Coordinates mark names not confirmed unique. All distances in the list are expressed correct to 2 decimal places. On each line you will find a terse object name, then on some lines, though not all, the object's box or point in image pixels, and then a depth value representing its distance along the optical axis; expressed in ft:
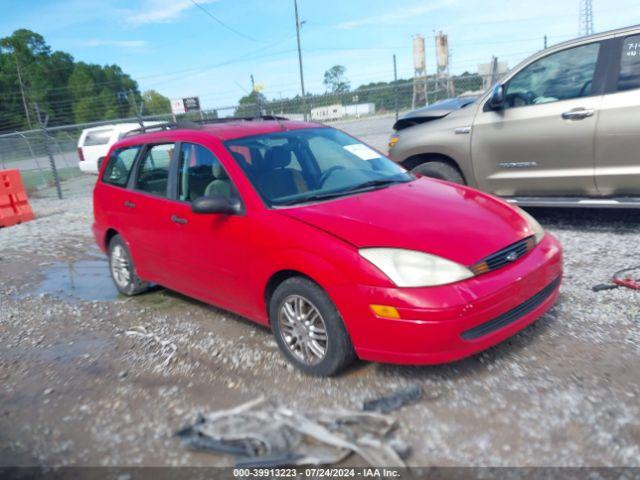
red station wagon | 10.19
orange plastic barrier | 35.81
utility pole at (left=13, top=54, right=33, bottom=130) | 200.62
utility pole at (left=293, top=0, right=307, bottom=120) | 85.42
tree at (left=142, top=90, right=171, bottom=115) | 236.92
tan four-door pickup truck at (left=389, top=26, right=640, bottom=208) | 17.65
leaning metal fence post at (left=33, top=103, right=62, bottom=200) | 46.19
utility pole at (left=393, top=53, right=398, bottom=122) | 46.82
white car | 55.42
